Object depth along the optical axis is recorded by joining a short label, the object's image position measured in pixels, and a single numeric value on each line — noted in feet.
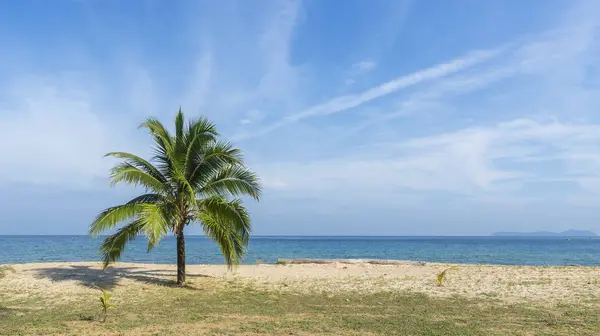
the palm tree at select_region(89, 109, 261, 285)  49.32
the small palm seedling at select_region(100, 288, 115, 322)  32.99
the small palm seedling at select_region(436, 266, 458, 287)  51.19
